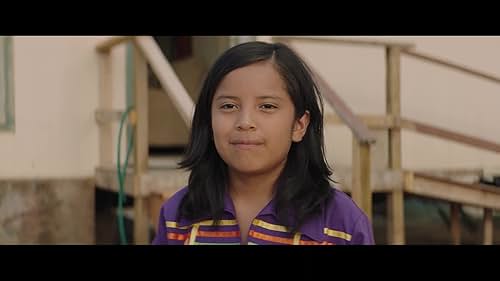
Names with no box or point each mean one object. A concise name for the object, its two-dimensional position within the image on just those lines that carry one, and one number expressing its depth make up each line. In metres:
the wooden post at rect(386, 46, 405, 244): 4.29
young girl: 1.31
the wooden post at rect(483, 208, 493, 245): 4.51
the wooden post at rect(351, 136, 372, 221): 3.37
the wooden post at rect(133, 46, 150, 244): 4.02
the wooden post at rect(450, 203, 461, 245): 4.81
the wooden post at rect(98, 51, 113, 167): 4.80
